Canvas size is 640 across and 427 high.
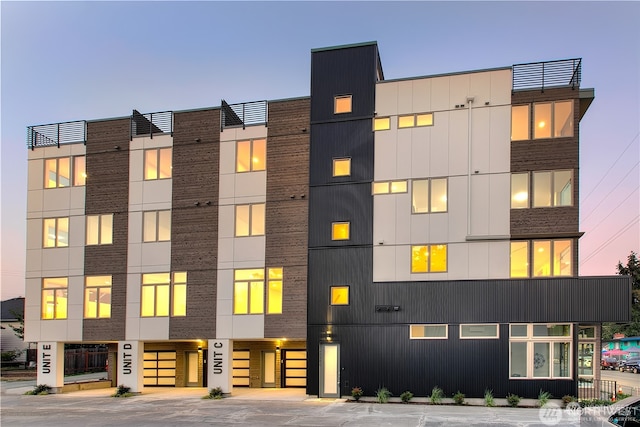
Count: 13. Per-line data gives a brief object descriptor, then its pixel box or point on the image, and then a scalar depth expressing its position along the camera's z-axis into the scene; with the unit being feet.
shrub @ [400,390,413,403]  73.67
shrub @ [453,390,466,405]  71.36
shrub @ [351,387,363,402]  75.15
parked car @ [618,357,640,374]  149.59
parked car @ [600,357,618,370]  166.61
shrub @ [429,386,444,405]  72.28
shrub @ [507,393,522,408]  69.31
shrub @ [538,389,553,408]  68.64
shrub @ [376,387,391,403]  74.13
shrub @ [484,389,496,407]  69.97
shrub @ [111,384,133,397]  84.94
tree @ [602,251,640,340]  215.92
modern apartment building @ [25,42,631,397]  72.79
